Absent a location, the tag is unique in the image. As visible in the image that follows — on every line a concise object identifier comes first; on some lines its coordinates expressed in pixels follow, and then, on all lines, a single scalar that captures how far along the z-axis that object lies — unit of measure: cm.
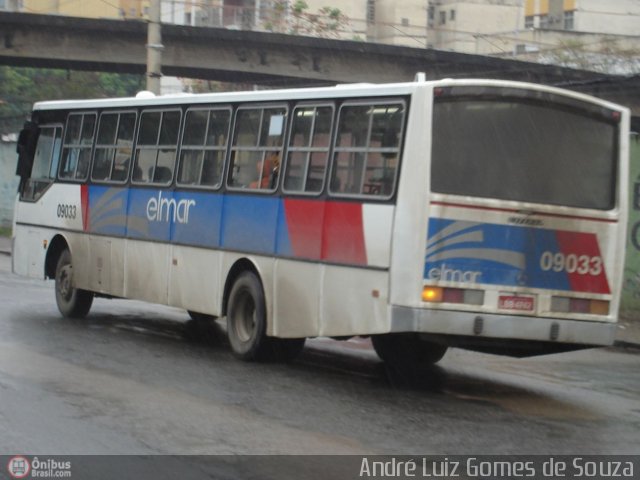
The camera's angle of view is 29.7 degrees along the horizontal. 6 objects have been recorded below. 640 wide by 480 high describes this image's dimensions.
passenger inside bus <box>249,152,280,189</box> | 1301
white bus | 1095
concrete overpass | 3900
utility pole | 2653
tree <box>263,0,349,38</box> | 5294
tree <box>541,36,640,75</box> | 3558
